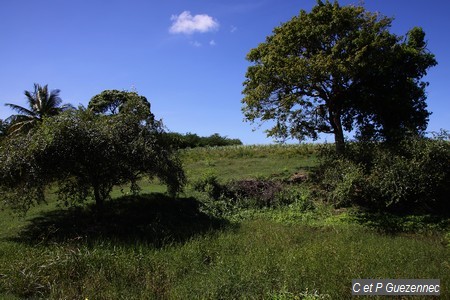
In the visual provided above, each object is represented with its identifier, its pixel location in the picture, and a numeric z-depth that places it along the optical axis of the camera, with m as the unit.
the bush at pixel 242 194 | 17.84
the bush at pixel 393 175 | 15.41
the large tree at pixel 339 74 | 19.72
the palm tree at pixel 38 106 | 37.11
